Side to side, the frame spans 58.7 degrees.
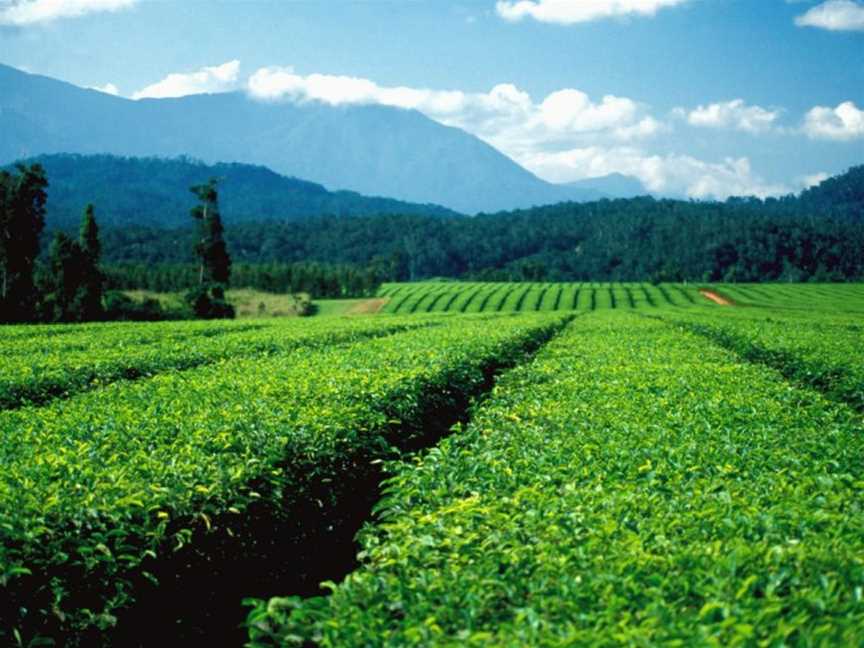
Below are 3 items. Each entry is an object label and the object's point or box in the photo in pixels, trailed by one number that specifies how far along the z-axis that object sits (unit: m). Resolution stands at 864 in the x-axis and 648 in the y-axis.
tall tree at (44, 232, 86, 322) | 66.94
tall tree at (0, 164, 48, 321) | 64.56
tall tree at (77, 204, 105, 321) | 67.62
